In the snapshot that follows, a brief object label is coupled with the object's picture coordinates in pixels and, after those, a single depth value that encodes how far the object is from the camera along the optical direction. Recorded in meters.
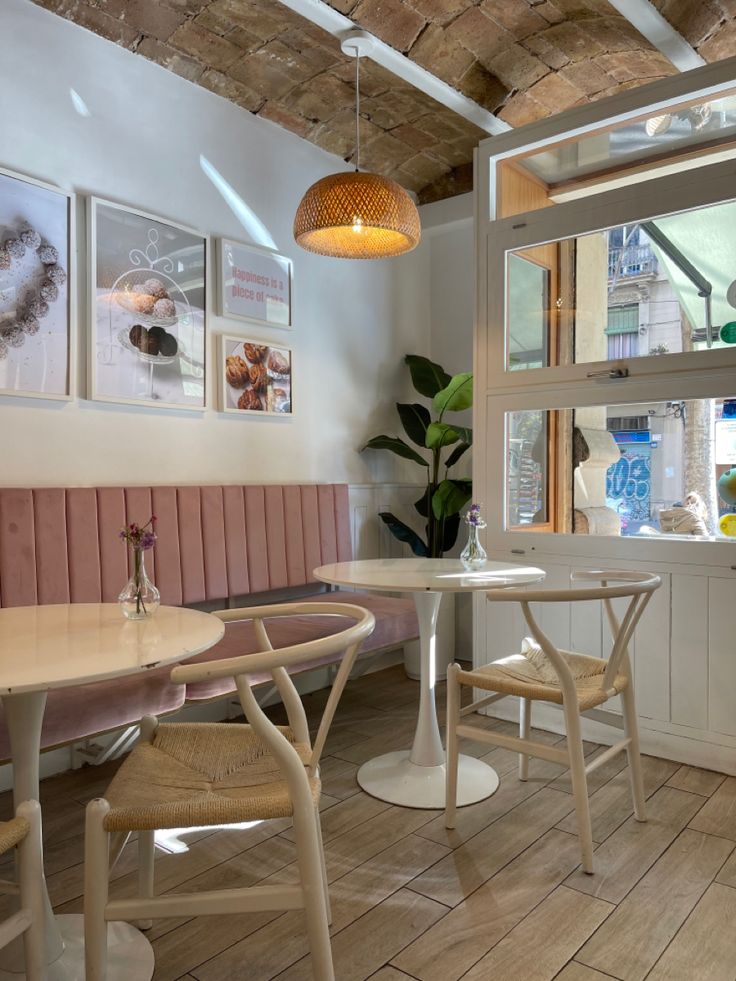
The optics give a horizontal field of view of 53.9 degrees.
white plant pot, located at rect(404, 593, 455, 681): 4.11
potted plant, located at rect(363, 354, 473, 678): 4.16
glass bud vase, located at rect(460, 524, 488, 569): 2.78
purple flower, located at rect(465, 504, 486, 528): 2.82
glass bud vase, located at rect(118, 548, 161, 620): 1.85
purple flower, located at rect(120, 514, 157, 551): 1.93
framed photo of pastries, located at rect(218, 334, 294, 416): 3.55
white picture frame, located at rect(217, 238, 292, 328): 3.55
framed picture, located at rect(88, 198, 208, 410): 3.02
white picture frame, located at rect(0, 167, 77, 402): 2.71
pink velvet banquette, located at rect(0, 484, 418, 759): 2.37
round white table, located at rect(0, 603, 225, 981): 1.33
